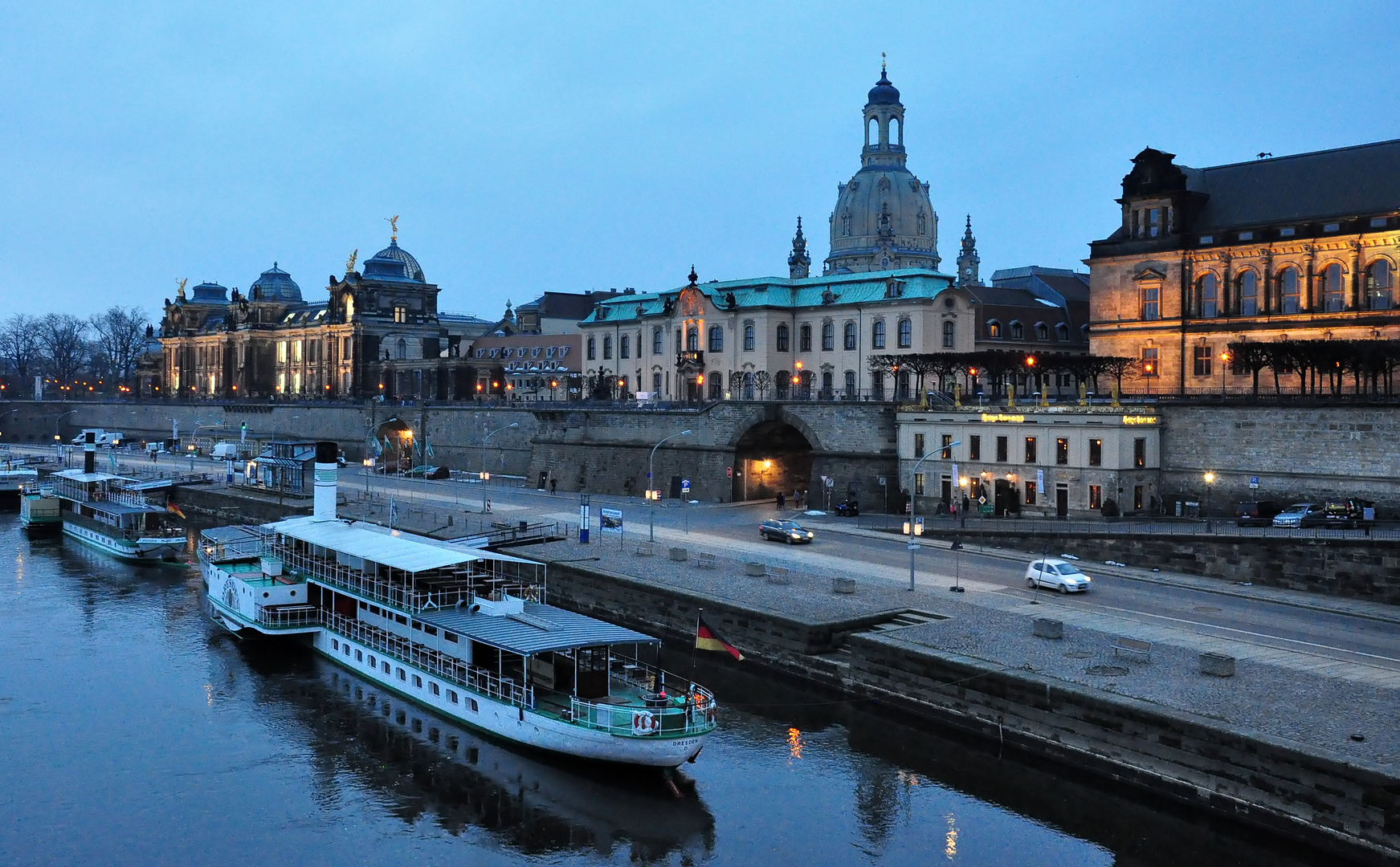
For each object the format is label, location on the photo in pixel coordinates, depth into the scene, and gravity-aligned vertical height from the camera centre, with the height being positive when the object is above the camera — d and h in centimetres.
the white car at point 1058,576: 4331 -548
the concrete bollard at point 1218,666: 3100 -621
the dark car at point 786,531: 5647 -504
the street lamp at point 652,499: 5754 -447
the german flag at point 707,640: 3466 -627
